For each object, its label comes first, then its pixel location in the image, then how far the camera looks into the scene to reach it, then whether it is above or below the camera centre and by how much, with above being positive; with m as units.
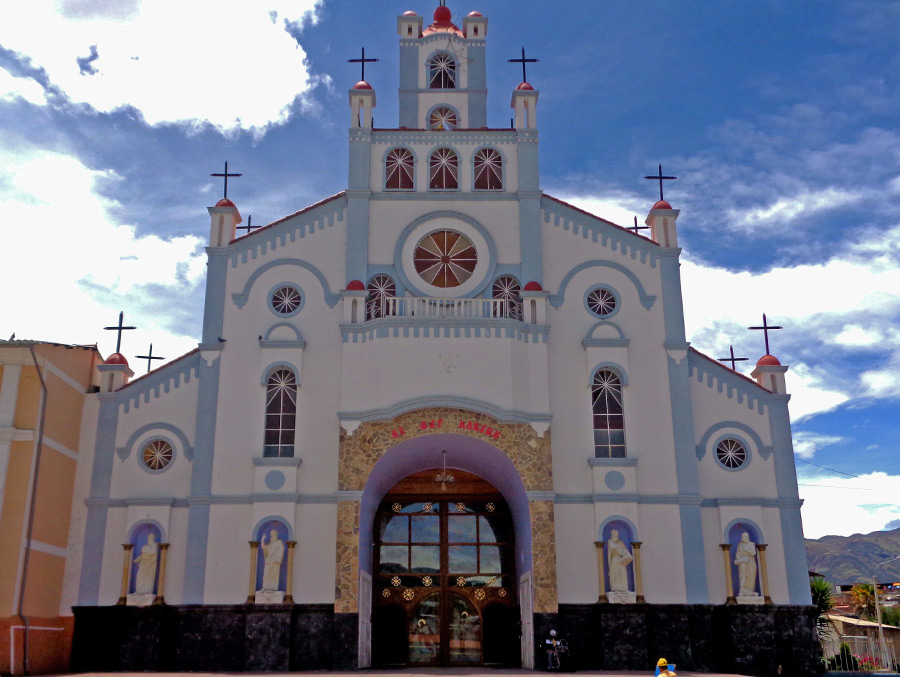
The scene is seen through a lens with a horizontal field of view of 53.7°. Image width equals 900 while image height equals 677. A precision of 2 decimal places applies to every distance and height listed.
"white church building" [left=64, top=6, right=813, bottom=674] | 23.52 +4.38
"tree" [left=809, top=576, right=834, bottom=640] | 32.34 +0.52
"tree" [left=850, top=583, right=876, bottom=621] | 51.06 +0.94
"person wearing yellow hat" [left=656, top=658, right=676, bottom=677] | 15.09 -0.89
